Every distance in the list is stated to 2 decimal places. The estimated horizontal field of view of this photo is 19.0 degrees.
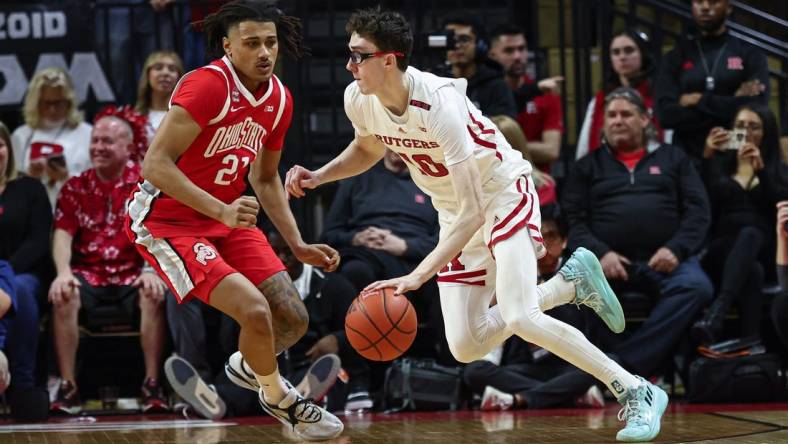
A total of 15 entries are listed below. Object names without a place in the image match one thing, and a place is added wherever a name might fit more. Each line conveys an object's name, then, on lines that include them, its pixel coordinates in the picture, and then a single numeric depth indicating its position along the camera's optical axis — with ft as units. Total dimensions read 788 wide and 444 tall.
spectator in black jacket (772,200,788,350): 45.61
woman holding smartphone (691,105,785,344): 48.36
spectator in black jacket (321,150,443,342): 48.17
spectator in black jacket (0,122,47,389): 47.58
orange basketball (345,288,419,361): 32.87
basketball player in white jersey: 33.80
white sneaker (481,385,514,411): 45.40
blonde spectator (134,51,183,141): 51.41
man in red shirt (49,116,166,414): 47.26
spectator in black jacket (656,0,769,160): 52.26
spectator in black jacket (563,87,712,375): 47.58
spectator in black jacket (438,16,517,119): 51.65
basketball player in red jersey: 34.39
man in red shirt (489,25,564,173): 53.66
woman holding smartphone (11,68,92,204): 51.41
